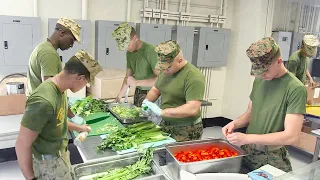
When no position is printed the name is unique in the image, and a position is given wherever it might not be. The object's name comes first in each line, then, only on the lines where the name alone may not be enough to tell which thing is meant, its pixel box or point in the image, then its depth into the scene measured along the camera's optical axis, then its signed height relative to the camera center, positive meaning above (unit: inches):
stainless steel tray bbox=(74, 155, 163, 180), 64.5 -31.9
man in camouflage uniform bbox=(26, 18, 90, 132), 92.4 -6.2
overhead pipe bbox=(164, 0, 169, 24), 186.3 +24.1
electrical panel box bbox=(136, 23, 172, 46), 172.1 +5.3
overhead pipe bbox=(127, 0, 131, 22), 173.0 +18.8
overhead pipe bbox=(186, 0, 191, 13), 193.2 +26.3
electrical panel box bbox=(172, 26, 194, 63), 187.3 +3.2
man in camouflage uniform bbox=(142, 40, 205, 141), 87.3 -17.5
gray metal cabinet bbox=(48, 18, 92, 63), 145.2 +0.2
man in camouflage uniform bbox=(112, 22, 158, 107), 118.6 -9.1
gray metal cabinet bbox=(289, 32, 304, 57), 214.0 +4.5
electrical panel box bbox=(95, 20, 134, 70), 159.6 -4.9
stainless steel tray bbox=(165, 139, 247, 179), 62.6 -28.6
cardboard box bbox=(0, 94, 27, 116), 135.6 -35.5
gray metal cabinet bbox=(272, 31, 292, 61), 205.2 +4.6
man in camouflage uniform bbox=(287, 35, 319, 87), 152.3 -6.2
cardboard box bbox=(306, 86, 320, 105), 171.2 -30.2
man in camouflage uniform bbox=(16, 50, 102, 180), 56.9 -19.4
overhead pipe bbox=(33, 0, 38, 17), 145.3 +14.6
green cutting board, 90.9 -31.3
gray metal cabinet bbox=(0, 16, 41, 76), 134.5 -3.3
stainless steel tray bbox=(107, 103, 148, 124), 101.5 -30.2
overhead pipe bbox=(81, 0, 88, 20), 157.2 +16.5
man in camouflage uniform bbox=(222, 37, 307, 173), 63.8 -16.3
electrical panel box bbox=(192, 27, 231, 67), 197.2 -2.4
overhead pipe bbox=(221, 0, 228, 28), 208.3 +27.8
